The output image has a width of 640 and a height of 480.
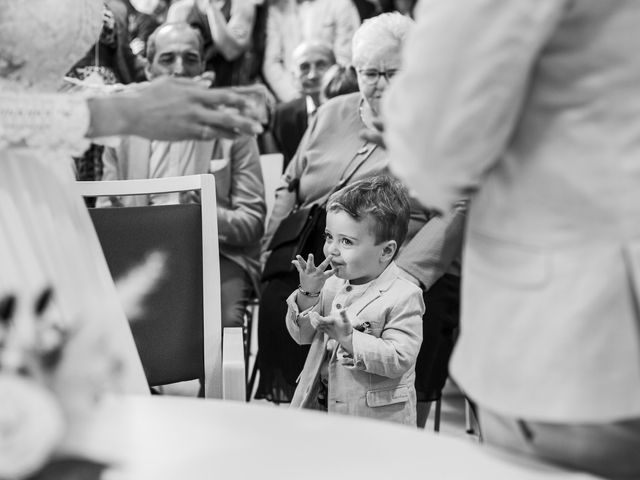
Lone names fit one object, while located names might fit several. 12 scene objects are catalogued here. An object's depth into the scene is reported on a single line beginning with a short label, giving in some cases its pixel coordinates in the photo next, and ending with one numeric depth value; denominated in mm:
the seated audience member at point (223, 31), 4867
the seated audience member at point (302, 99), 4086
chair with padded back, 2316
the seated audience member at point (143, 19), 5086
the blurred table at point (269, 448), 1085
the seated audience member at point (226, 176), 3295
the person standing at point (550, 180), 1061
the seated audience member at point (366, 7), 5496
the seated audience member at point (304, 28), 5273
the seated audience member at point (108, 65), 3570
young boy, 2146
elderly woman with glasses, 2740
